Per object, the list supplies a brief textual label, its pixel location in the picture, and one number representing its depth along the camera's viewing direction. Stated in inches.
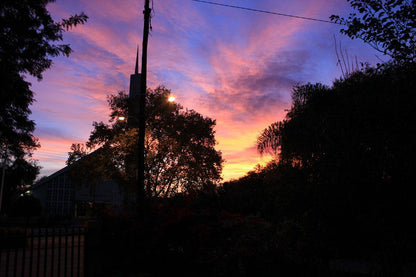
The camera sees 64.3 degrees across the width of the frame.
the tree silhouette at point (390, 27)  282.8
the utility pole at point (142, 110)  419.1
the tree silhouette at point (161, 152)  850.1
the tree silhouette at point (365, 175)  268.4
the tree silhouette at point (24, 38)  482.6
